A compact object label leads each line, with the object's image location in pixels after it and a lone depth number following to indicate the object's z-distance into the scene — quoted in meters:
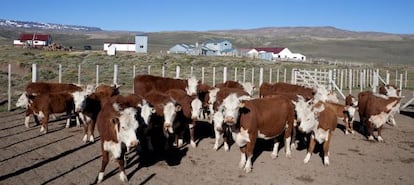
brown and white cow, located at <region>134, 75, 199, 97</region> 16.06
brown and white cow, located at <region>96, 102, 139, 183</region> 8.34
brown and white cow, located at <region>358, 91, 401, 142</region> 13.96
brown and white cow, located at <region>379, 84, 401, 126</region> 19.07
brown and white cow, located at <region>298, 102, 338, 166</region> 10.78
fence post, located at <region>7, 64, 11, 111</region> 17.53
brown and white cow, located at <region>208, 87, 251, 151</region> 10.28
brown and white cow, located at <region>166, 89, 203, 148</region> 12.05
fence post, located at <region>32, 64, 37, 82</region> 19.28
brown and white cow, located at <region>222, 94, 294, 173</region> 9.71
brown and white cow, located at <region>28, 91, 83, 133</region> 13.75
